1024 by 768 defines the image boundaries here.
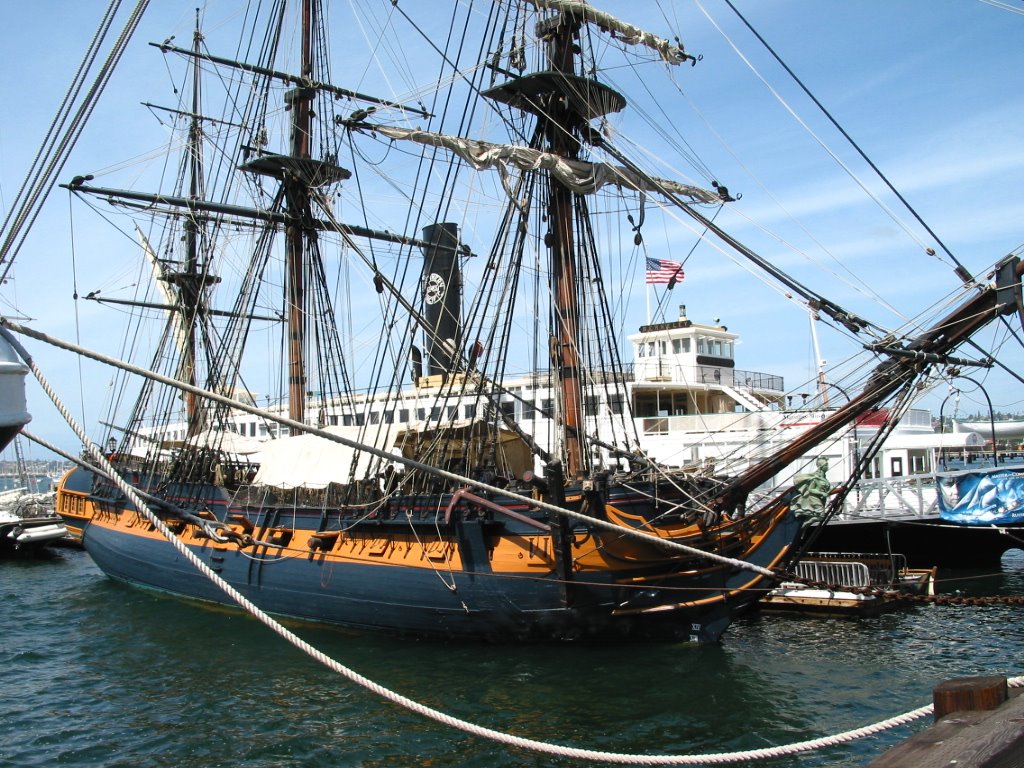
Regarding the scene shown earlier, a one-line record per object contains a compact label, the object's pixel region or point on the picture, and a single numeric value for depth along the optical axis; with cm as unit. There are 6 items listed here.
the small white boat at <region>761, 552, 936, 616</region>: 1895
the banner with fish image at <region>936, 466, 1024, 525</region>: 2222
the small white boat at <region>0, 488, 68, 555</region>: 3547
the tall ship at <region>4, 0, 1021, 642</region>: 1523
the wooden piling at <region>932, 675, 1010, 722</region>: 383
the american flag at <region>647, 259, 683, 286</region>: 2864
